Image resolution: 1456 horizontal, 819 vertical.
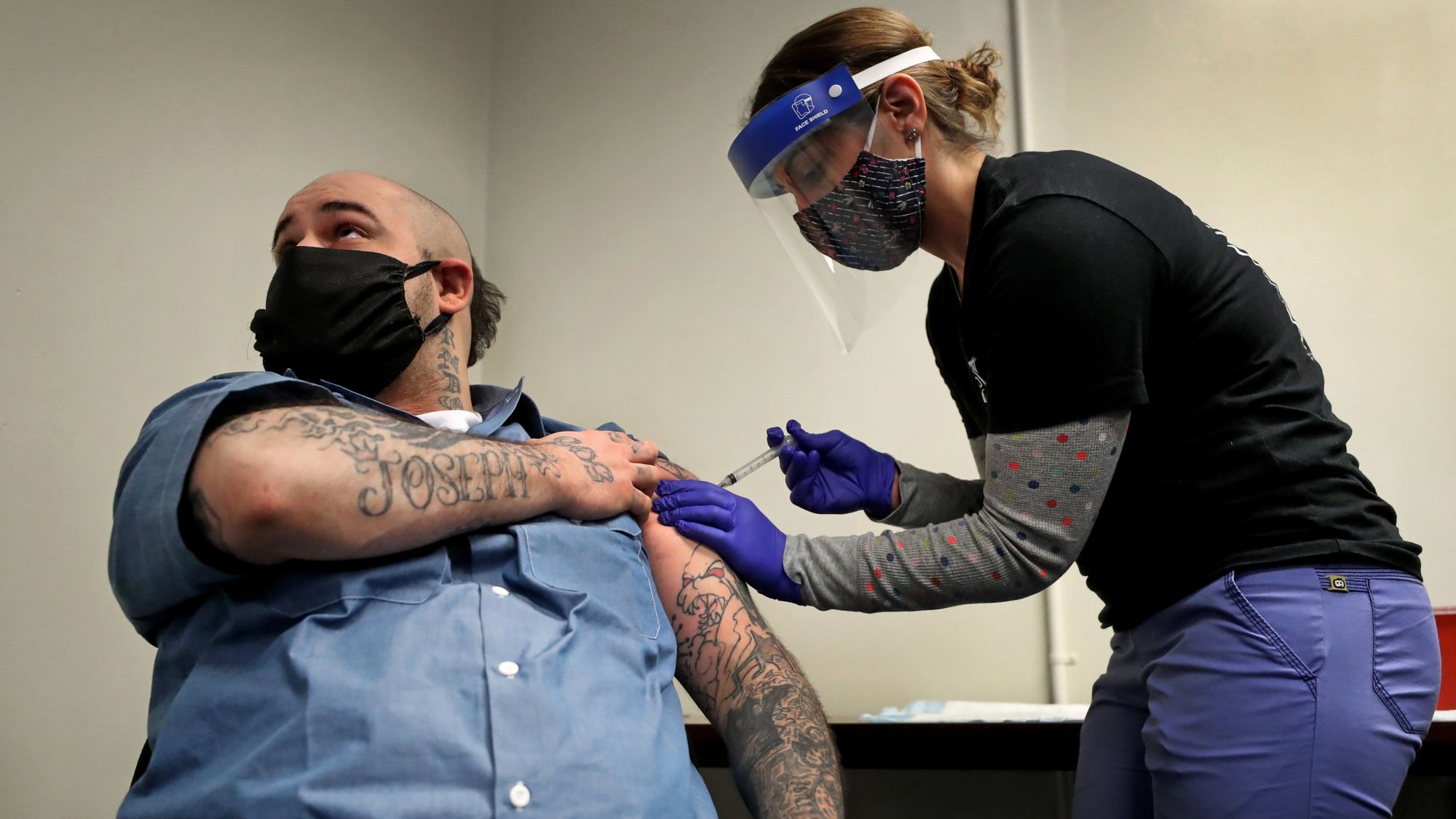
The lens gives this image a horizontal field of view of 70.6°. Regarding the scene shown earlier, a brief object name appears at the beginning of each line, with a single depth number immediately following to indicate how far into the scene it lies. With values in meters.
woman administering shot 1.14
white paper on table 1.99
